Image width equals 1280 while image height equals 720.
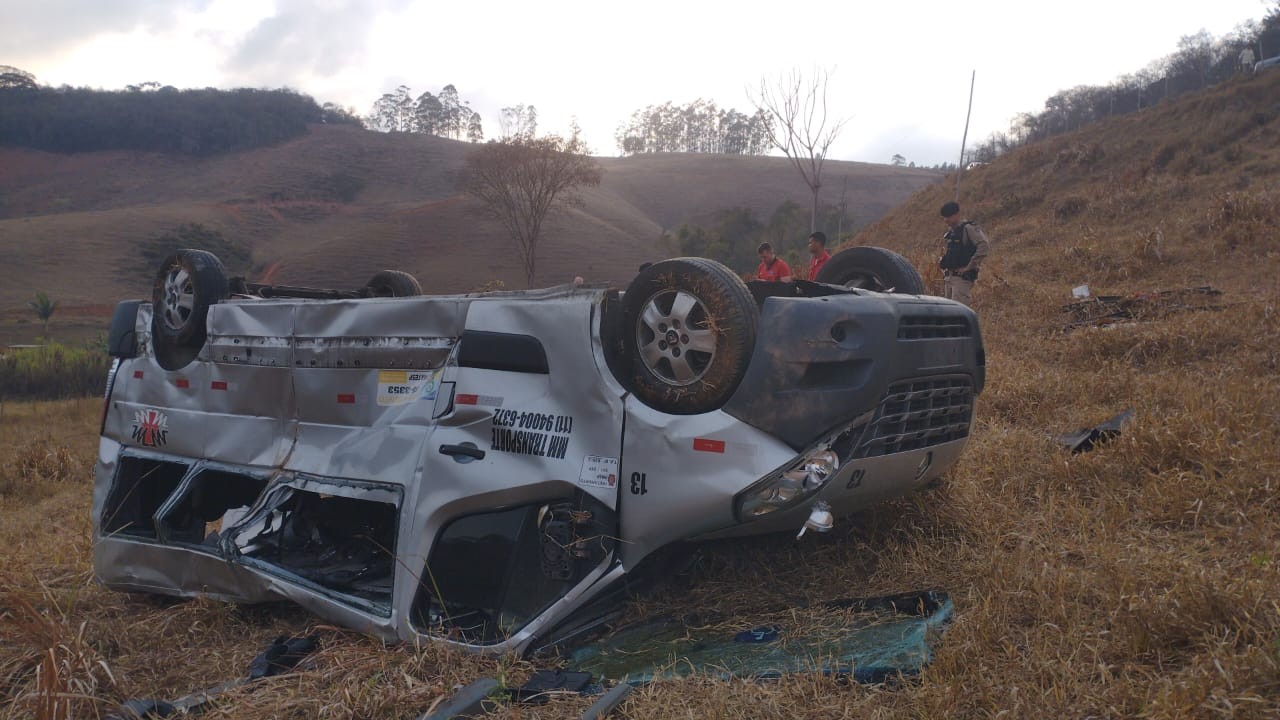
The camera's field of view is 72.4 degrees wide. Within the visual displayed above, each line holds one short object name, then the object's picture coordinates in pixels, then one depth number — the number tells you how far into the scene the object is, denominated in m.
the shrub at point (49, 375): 24.64
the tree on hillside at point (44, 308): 37.91
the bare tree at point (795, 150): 18.65
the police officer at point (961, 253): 8.62
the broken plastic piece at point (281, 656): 3.68
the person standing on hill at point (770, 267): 8.60
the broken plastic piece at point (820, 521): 3.33
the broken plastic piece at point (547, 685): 3.13
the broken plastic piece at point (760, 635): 3.36
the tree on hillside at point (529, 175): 38.25
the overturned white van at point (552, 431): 3.34
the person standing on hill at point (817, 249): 8.42
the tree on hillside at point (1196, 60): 43.06
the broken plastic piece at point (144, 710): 3.29
